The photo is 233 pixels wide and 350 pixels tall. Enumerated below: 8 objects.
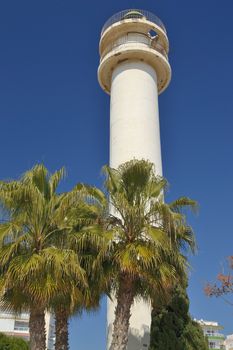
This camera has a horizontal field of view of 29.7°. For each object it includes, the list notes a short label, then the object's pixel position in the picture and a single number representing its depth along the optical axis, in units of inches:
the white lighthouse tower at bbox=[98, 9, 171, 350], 985.5
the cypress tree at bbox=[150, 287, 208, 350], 770.2
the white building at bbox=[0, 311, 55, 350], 2232.5
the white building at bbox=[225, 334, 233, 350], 2398.3
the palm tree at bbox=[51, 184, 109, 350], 561.6
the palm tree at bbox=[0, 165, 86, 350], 511.8
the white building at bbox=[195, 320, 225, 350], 3085.6
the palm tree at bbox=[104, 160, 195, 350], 548.7
